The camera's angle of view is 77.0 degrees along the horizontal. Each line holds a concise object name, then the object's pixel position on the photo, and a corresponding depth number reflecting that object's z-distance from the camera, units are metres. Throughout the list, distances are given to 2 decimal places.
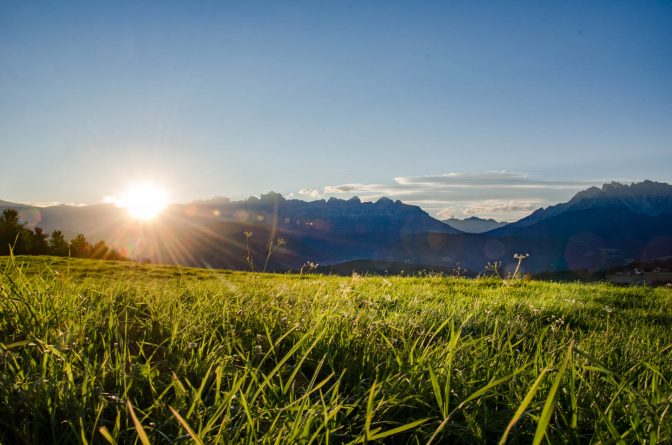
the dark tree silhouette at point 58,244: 54.19
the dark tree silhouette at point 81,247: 59.56
